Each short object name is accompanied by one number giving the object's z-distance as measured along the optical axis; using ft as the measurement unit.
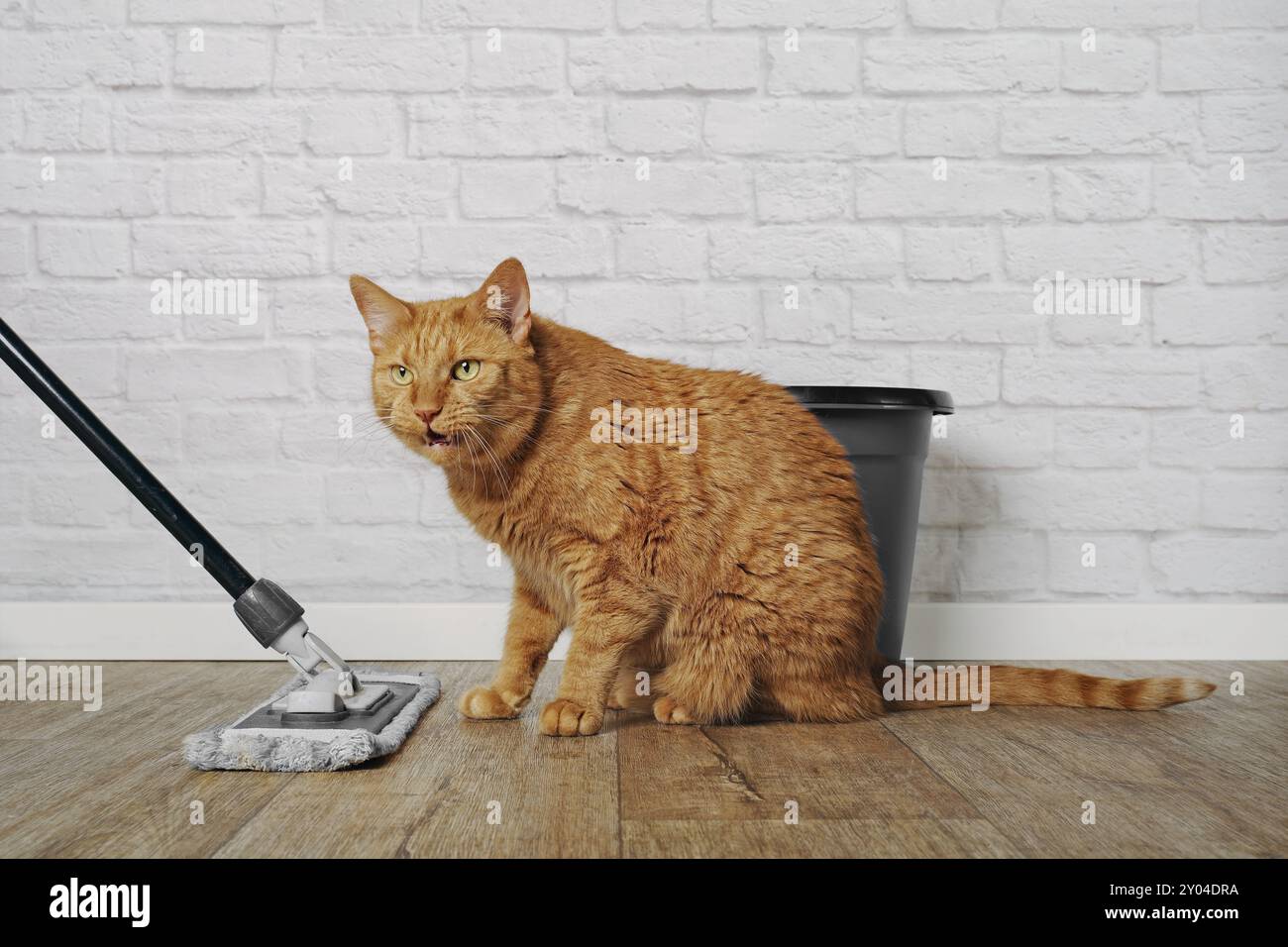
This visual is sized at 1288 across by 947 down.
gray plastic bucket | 5.38
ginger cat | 4.44
